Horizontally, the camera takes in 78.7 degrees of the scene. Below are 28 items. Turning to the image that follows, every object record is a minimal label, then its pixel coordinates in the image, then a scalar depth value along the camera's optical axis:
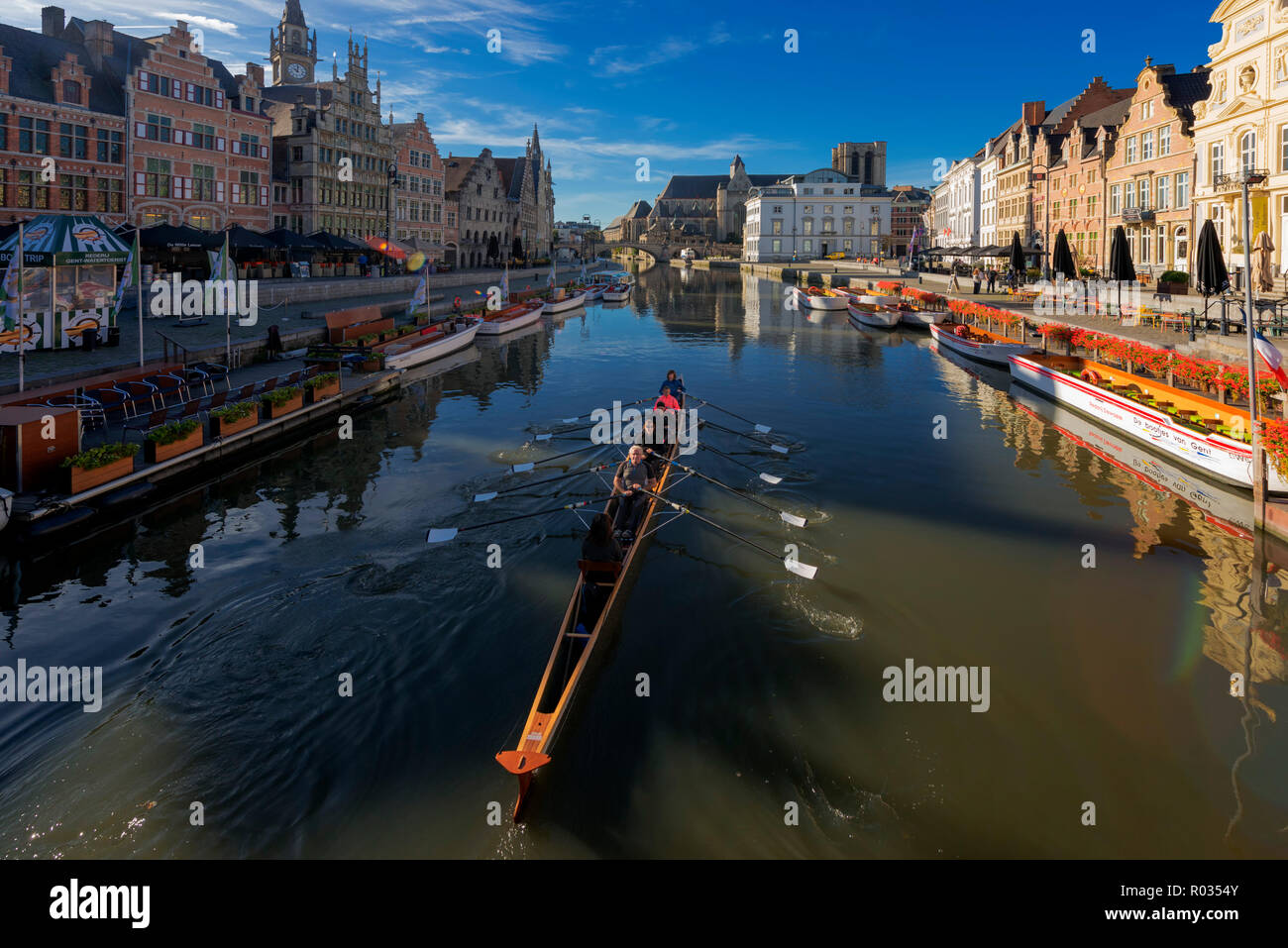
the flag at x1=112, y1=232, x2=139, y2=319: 25.25
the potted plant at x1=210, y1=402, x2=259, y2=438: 20.88
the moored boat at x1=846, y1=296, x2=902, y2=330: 56.38
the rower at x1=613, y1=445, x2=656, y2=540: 14.95
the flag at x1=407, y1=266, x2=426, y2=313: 41.50
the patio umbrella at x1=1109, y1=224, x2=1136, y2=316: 33.00
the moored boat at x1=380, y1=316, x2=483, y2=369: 36.47
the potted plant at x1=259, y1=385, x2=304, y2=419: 23.52
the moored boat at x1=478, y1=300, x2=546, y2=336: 51.16
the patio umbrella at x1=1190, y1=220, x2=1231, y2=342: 25.12
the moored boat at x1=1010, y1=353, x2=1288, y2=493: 18.78
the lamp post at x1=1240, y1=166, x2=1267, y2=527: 16.04
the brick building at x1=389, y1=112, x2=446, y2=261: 82.25
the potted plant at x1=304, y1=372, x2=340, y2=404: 26.27
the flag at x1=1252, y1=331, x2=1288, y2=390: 16.58
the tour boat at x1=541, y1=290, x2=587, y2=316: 68.37
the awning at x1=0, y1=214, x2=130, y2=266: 24.34
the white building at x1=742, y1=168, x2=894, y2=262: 155.50
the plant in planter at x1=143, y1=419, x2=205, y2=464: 18.17
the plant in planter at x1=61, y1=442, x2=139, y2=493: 15.85
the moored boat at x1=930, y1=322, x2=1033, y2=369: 38.19
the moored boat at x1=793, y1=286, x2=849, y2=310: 69.06
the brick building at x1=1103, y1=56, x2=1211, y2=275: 51.53
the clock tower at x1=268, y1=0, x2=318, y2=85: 91.31
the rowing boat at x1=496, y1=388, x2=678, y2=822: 8.30
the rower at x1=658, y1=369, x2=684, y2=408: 25.38
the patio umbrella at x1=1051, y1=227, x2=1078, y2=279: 39.28
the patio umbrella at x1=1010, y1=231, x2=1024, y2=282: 50.75
